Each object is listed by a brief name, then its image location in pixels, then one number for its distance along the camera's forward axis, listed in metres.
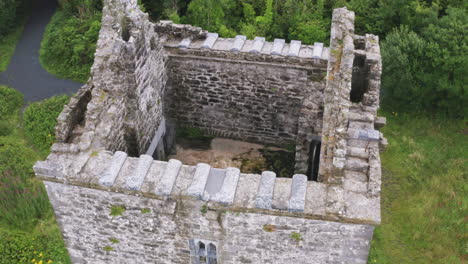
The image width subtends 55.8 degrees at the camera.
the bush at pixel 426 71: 15.03
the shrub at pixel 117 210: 6.94
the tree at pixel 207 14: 18.66
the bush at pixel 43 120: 15.05
